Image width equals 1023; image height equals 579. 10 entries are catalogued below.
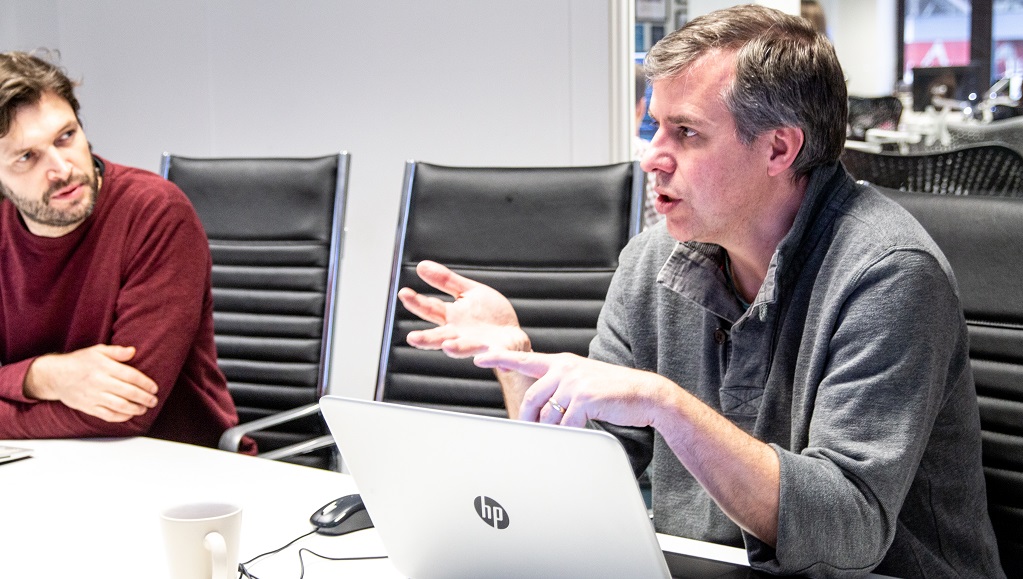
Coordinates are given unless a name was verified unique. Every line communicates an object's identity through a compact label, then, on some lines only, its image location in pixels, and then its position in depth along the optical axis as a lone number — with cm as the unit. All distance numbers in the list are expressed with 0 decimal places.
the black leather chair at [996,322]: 138
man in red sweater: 190
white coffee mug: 102
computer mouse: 128
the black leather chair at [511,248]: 191
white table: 119
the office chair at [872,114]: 308
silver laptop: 90
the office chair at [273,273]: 222
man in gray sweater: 112
